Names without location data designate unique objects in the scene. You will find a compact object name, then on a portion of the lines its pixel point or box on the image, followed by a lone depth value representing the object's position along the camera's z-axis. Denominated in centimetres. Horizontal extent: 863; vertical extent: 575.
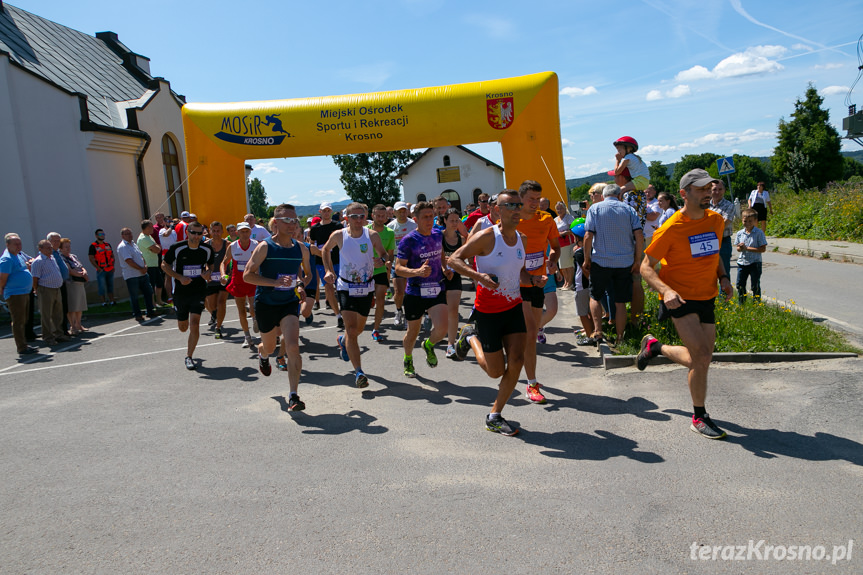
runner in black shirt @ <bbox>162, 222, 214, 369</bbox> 823
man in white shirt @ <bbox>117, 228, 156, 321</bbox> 1245
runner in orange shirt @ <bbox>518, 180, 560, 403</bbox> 557
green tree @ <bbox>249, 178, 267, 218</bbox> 11528
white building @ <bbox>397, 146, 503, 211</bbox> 5941
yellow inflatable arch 1415
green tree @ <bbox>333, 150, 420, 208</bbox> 6881
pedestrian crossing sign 1602
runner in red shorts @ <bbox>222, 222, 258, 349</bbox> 891
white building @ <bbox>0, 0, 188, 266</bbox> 1560
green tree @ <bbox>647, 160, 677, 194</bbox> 12635
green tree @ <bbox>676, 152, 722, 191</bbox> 11512
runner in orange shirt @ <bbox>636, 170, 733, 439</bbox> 458
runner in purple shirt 681
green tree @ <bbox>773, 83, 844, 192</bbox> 4225
